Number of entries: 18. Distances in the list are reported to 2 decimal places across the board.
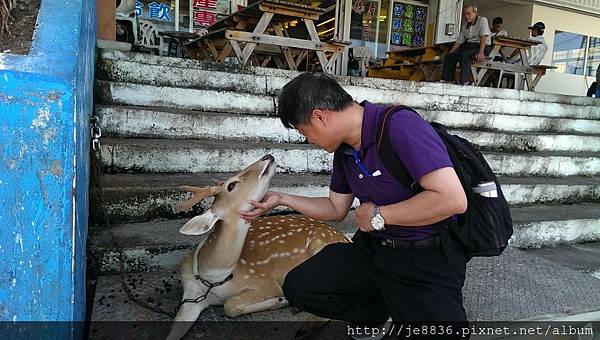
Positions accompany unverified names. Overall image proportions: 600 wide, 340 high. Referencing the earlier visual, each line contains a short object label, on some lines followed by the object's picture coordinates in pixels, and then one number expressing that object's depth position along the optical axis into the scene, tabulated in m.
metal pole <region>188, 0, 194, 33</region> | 10.81
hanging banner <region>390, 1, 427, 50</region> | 14.32
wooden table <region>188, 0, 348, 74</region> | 6.46
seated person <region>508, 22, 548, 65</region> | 11.52
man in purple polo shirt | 1.82
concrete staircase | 3.27
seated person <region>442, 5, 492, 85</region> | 8.74
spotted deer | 2.33
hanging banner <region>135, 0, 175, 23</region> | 10.35
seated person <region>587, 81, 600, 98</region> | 13.06
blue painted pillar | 1.56
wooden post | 5.42
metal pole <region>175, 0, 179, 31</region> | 10.75
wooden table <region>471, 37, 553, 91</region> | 8.49
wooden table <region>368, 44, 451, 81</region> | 9.89
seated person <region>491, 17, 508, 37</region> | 10.80
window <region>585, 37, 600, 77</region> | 16.41
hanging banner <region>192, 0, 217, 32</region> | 10.87
